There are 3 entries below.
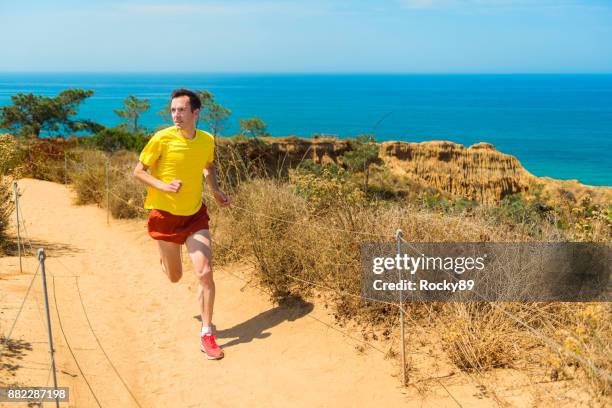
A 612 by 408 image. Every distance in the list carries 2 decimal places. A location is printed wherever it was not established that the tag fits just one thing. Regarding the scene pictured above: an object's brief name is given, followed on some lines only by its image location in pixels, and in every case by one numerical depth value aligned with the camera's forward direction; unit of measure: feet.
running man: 15.01
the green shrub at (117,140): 80.07
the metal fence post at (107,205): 30.99
